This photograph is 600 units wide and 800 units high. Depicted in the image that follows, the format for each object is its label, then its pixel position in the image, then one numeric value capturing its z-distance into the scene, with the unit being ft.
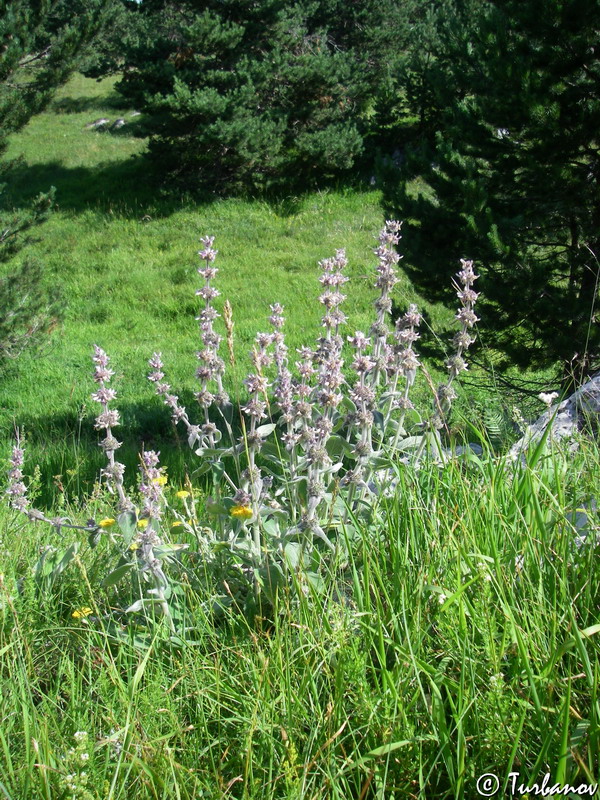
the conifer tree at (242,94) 40.60
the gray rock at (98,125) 67.92
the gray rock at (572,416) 11.16
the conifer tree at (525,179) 15.99
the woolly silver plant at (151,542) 7.33
